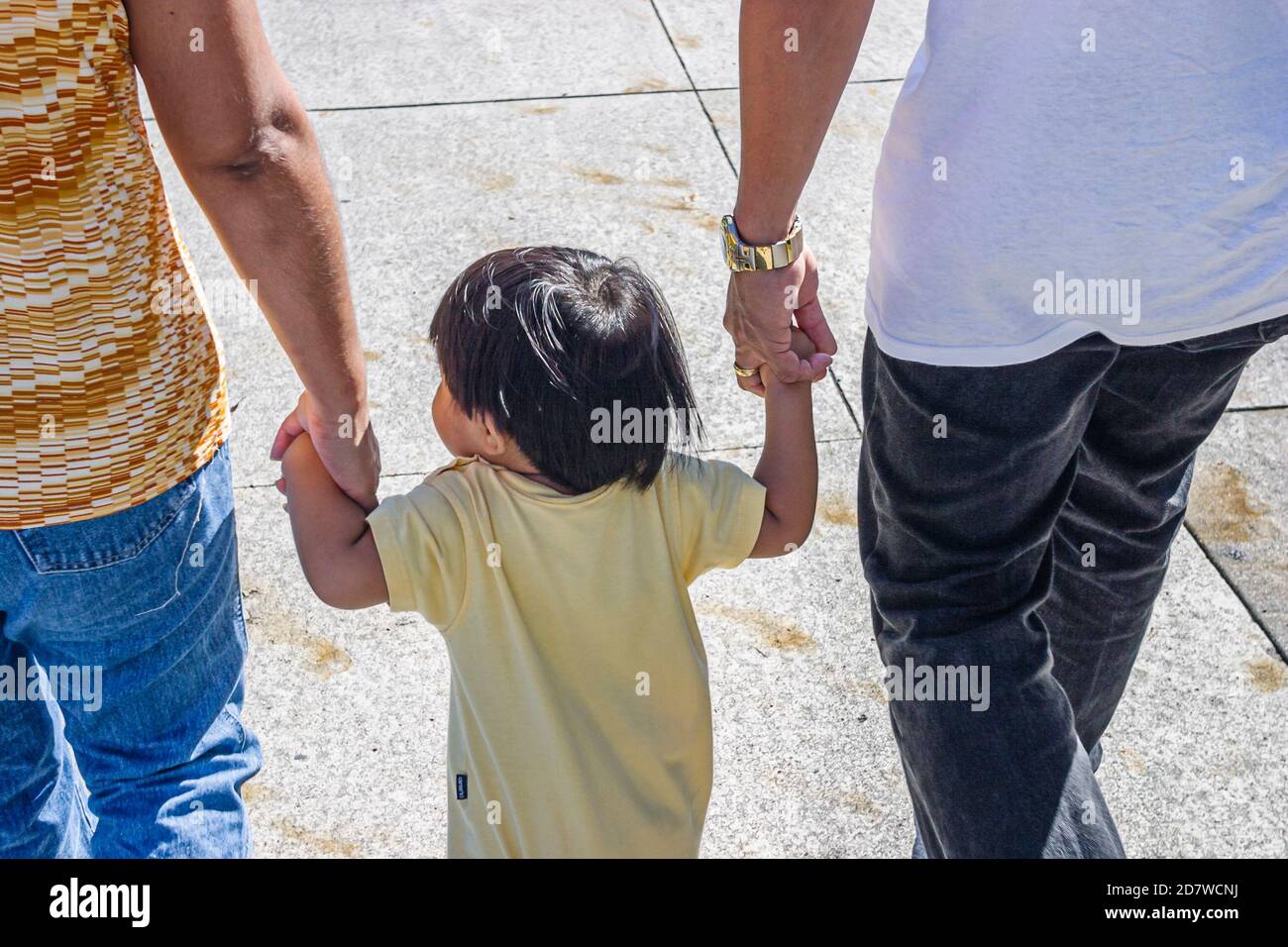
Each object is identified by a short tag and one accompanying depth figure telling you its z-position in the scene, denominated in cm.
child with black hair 162
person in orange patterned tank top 139
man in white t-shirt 150
